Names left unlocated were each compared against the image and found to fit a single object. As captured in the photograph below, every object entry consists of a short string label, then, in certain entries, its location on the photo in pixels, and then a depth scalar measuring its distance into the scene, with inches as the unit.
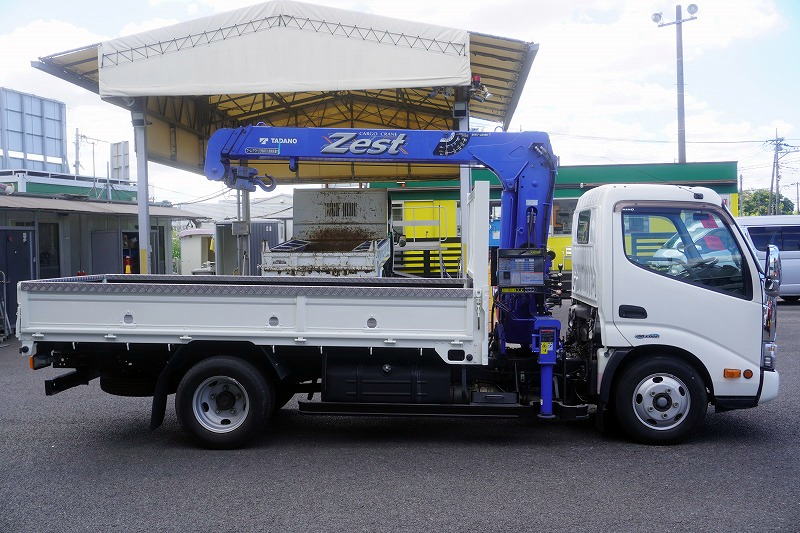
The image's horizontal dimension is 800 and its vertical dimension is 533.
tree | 2256.4
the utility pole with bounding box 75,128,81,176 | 1683.3
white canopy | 479.8
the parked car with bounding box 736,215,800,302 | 703.7
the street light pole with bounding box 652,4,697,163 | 987.0
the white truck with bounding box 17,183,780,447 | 229.9
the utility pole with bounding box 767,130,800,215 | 1913.1
